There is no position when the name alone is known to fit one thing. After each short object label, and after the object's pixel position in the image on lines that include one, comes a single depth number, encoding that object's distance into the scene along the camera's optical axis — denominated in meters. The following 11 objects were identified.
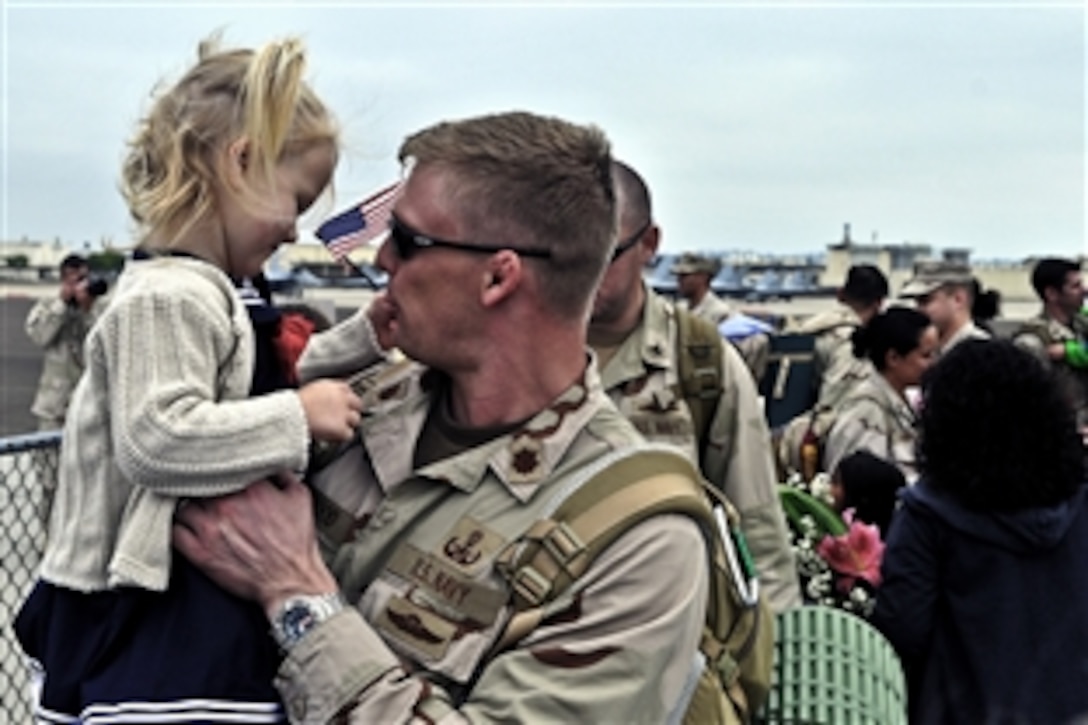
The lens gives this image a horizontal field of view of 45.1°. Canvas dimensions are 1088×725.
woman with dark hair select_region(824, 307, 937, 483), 5.52
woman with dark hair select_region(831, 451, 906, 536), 4.61
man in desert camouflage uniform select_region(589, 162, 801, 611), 3.74
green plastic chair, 2.14
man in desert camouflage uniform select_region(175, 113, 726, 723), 1.81
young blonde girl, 1.88
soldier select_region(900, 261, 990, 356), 7.53
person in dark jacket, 3.51
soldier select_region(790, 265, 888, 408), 8.45
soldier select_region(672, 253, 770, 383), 8.76
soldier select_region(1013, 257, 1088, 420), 8.46
